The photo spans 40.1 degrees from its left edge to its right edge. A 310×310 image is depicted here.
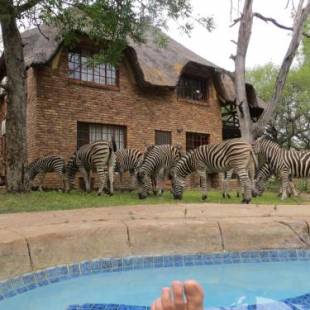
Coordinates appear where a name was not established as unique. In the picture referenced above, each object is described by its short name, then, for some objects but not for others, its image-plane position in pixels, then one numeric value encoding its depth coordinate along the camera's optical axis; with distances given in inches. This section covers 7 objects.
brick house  560.1
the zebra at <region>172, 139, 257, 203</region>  404.2
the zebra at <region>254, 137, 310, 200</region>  465.4
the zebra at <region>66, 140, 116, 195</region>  455.8
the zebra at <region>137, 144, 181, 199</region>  448.8
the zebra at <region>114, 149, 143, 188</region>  539.8
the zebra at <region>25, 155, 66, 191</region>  508.7
